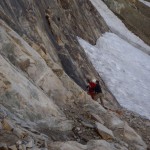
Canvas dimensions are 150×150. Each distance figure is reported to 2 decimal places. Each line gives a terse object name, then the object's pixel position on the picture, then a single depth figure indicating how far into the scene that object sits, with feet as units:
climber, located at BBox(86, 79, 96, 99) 60.77
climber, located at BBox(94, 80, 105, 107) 60.85
